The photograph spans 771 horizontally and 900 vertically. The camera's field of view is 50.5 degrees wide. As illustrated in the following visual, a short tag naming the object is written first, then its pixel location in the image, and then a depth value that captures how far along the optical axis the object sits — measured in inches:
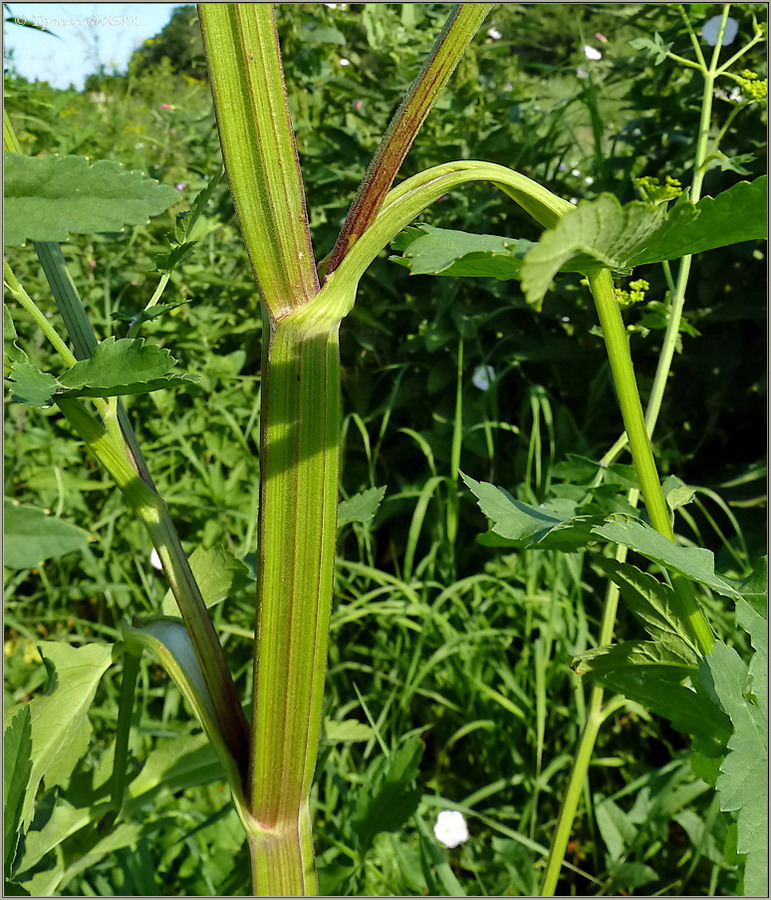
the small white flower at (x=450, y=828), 19.2
